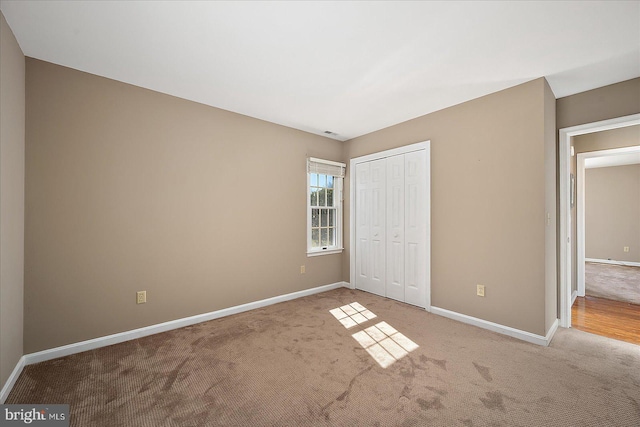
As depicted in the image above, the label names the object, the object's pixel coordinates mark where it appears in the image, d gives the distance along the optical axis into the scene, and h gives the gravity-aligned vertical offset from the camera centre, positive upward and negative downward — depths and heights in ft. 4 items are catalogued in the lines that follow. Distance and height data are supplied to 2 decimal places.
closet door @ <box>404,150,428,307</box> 12.03 -0.72
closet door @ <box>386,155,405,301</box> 13.00 -0.74
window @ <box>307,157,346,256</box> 14.55 +0.41
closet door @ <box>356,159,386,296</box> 13.94 -0.69
